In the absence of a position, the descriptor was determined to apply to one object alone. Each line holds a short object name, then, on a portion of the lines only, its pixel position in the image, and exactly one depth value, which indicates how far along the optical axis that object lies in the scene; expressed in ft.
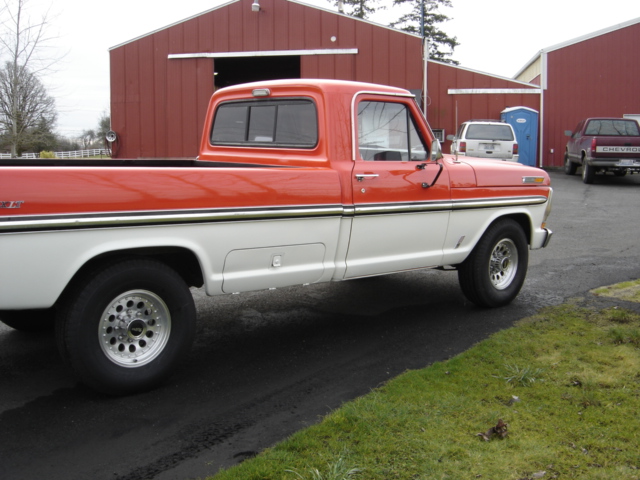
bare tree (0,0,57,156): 58.18
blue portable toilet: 76.18
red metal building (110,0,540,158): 74.69
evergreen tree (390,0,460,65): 161.94
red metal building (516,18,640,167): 78.07
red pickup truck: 57.41
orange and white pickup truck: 11.71
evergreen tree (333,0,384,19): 161.48
